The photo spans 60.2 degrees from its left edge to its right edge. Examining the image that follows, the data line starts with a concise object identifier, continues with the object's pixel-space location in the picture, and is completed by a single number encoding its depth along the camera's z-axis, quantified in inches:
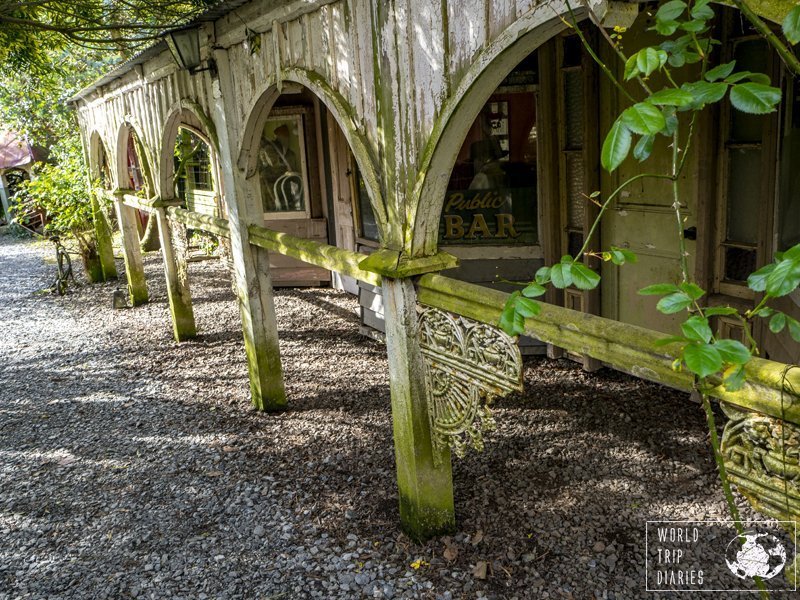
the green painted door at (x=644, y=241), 198.4
